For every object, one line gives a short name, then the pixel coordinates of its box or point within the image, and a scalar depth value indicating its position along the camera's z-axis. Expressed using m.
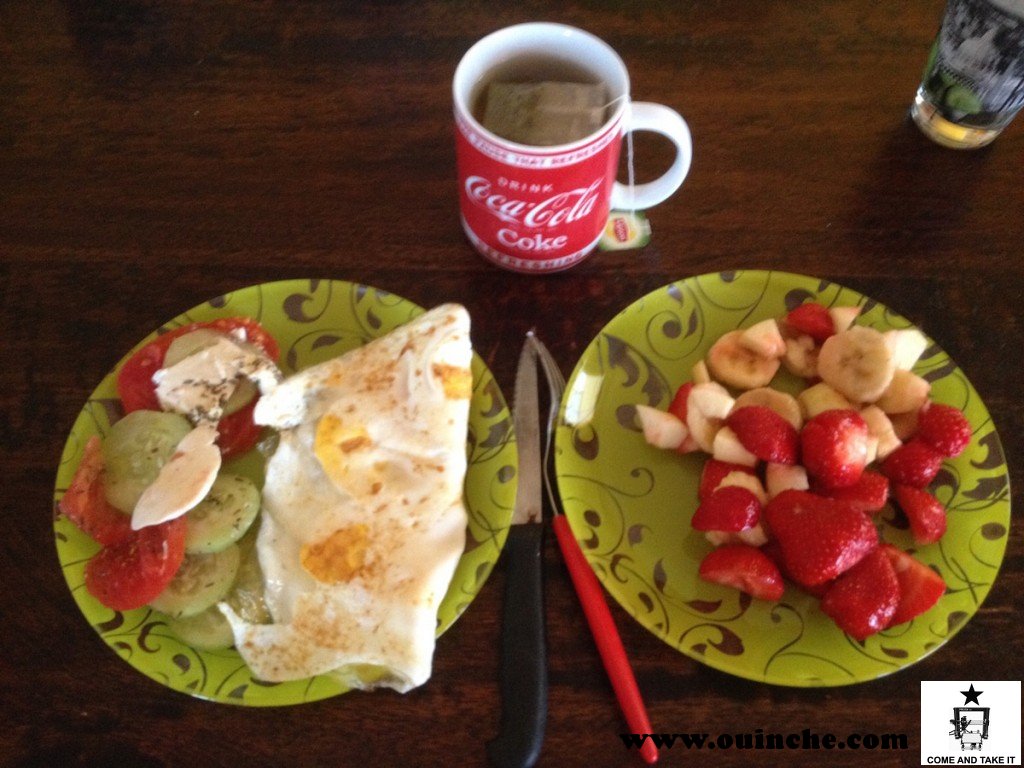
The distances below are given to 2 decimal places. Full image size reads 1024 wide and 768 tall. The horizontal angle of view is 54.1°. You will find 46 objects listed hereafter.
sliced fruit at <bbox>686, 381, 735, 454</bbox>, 0.48
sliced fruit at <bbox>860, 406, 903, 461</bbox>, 0.47
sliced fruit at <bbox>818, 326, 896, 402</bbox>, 0.48
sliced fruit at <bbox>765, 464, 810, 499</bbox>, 0.46
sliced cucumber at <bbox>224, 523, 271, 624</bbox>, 0.45
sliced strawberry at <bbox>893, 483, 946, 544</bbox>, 0.46
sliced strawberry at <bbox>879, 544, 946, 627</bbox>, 0.44
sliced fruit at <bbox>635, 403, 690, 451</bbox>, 0.48
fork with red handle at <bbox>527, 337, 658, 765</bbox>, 0.43
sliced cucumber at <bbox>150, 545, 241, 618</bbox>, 0.43
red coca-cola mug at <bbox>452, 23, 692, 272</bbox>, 0.45
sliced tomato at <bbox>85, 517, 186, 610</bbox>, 0.43
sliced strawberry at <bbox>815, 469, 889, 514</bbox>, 0.46
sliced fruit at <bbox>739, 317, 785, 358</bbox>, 0.50
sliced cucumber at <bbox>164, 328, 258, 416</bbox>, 0.47
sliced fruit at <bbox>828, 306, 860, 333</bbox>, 0.50
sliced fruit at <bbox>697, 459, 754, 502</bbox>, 0.47
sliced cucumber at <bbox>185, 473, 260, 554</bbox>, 0.44
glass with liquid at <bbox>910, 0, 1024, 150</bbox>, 0.51
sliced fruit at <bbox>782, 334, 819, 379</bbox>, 0.51
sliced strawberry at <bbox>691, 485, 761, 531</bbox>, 0.44
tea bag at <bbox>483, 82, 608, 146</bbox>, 0.47
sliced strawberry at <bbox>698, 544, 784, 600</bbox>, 0.44
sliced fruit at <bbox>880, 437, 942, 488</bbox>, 0.47
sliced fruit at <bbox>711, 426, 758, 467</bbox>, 0.47
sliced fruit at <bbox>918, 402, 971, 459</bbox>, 0.47
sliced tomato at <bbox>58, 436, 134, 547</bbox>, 0.45
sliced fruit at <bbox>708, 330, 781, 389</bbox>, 0.50
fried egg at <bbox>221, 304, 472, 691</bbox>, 0.43
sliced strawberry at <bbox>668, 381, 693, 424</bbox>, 0.49
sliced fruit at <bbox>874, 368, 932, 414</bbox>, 0.48
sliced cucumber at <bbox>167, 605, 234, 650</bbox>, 0.43
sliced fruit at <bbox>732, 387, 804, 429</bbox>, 0.49
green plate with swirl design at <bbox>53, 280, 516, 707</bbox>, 0.42
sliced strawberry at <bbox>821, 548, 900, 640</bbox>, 0.43
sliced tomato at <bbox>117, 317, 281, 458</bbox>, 0.47
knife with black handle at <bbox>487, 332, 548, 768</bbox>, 0.43
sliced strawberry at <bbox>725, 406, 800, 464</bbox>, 0.46
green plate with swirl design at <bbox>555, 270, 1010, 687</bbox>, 0.44
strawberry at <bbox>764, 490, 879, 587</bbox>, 0.43
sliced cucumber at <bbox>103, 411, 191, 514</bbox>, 0.45
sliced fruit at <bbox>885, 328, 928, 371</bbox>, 0.49
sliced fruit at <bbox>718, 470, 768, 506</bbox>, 0.46
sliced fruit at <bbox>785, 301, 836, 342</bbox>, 0.50
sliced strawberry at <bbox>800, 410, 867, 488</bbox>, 0.45
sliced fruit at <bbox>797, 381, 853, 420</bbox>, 0.48
